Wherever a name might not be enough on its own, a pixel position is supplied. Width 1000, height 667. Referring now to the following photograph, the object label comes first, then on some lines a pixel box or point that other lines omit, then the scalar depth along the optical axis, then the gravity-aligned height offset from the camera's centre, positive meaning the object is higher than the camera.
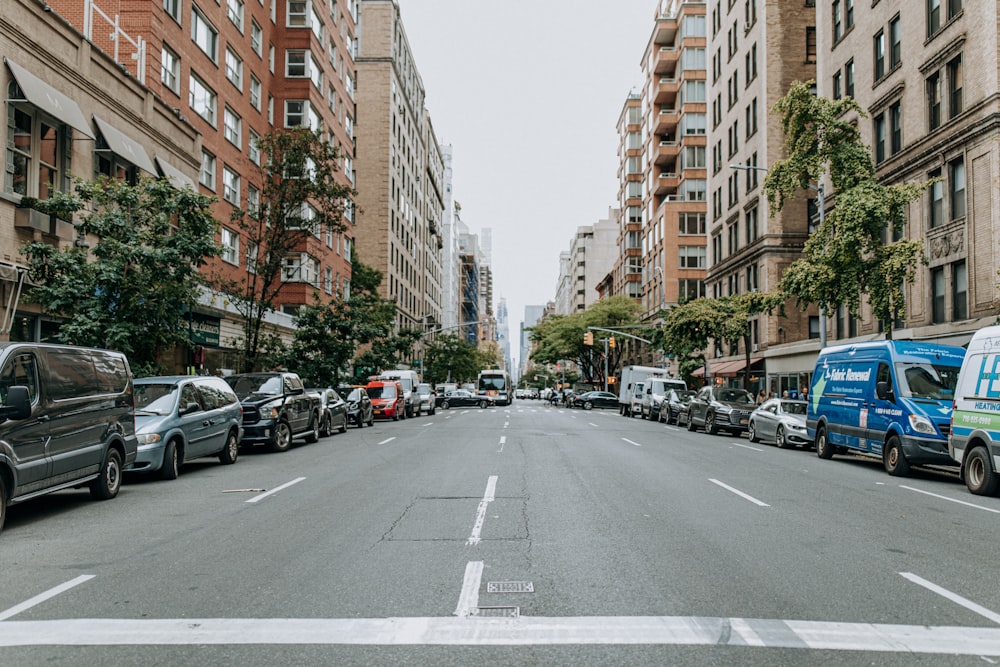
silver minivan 13.53 -0.99
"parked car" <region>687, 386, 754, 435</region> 28.39 -1.42
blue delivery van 15.37 -0.64
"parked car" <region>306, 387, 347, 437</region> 24.95 -1.41
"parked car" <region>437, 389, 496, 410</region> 66.06 -2.53
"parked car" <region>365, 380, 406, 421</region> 37.53 -1.41
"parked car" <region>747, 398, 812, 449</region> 22.56 -1.55
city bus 69.75 -1.46
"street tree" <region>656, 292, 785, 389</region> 36.81 +2.18
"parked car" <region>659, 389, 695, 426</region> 35.41 -1.54
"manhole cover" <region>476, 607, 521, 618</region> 5.61 -1.70
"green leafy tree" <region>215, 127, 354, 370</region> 27.50 +5.92
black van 9.04 -0.68
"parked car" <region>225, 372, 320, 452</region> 19.16 -1.04
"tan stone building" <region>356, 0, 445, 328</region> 66.69 +18.76
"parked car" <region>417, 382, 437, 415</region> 45.27 -1.78
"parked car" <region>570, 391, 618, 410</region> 61.88 -2.37
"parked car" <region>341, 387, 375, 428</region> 31.38 -1.57
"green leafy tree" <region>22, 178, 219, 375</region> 16.70 +2.09
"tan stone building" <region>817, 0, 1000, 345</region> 24.73 +7.99
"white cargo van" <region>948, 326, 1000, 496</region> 12.62 -0.73
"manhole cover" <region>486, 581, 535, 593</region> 6.27 -1.72
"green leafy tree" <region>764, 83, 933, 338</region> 22.08 +4.30
